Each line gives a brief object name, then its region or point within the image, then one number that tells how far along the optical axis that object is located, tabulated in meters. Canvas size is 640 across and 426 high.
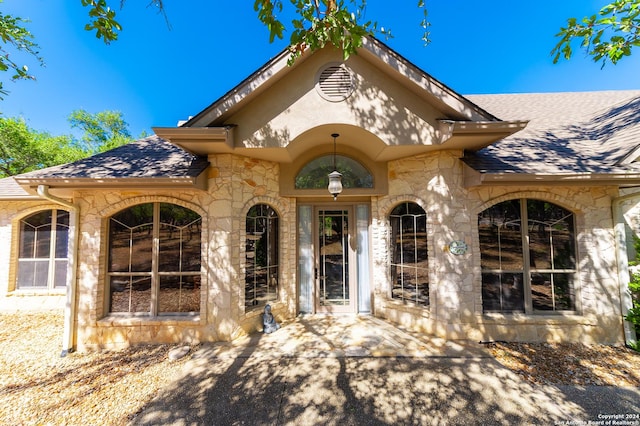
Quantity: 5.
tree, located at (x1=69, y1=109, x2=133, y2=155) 26.83
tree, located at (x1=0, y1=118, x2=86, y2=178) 13.81
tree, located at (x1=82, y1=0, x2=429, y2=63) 3.14
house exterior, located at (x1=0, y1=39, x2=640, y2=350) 4.72
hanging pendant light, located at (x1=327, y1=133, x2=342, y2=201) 5.02
